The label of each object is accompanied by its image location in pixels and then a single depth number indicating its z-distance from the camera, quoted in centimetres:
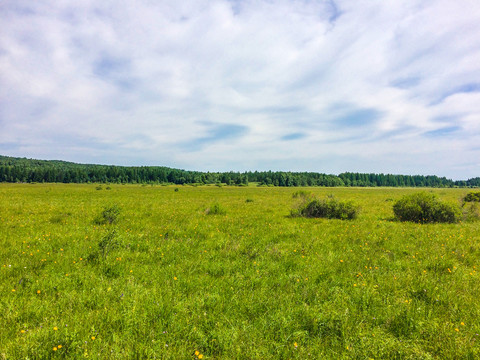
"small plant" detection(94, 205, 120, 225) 1248
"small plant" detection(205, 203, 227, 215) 1684
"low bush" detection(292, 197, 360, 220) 1536
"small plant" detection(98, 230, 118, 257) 718
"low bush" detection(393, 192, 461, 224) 1448
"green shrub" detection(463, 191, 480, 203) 2067
